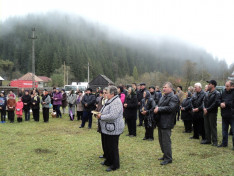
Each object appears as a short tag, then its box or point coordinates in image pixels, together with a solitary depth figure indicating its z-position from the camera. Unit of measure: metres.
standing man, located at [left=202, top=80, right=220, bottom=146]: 6.71
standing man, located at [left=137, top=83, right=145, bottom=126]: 10.54
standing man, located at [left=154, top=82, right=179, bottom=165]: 4.93
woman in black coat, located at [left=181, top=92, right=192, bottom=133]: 8.95
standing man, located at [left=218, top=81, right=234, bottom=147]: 6.41
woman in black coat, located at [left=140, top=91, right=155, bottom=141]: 7.40
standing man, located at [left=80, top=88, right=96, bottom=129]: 9.69
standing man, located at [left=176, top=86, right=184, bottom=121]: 11.20
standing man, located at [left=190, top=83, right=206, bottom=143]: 7.29
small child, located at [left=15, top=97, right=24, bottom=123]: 11.64
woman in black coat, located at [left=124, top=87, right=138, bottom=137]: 8.22
